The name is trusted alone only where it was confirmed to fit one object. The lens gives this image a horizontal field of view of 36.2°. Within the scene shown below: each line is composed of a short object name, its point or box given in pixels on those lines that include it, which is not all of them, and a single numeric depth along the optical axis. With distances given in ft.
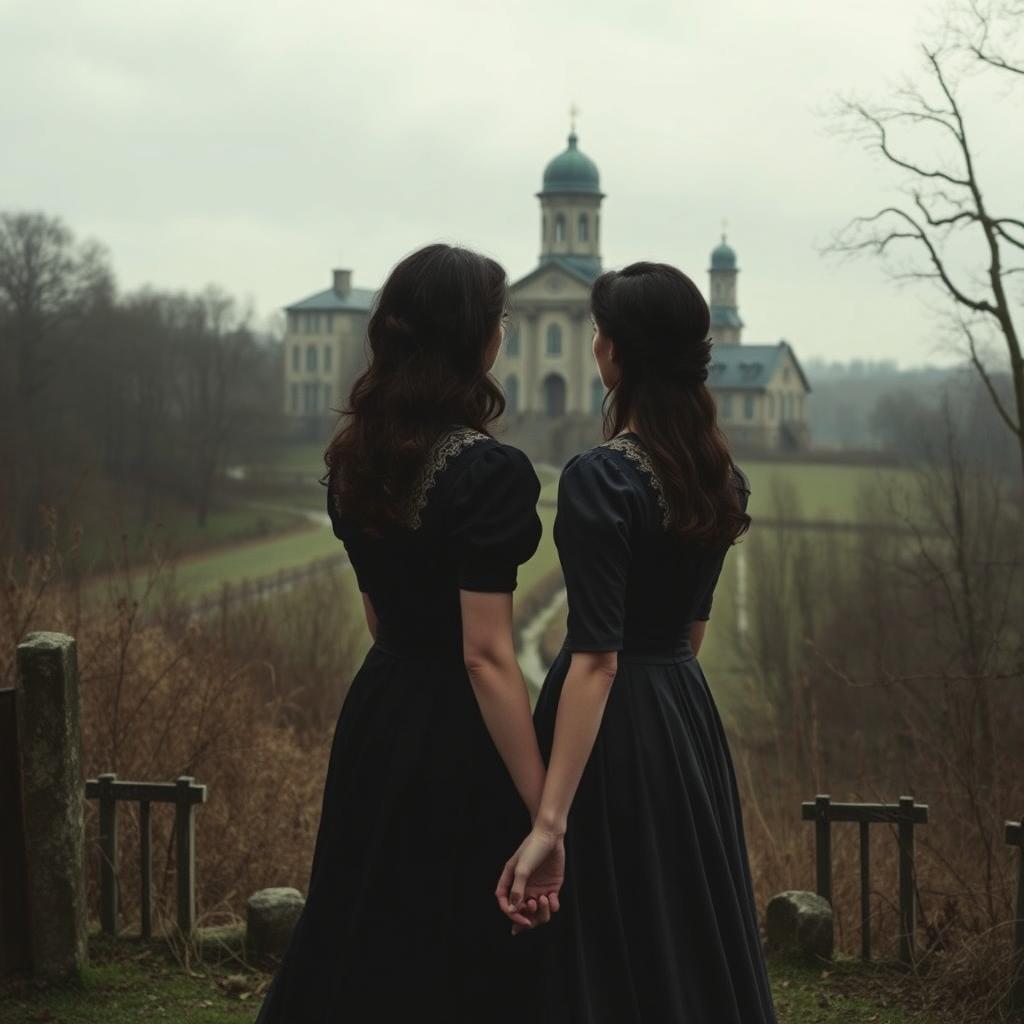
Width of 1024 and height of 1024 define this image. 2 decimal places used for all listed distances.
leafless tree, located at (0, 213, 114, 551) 120.06
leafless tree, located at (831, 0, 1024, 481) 44.29
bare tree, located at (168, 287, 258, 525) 153.38
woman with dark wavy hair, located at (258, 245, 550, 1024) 10.00
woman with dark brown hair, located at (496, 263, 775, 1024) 10.13
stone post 15.42
